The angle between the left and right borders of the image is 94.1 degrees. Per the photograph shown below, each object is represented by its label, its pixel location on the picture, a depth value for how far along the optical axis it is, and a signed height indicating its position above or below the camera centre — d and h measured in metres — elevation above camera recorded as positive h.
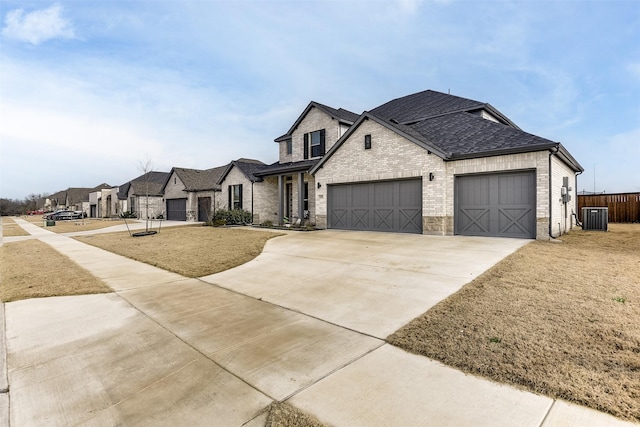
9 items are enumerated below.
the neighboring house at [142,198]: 37.62 +1.53
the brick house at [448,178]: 11.40 +1.29
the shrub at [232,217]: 22.00 -0.57
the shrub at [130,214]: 39.00 -0.52
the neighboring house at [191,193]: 29.02 +1.66
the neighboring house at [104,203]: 46.16 +1.17
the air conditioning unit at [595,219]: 14.69 -0.67
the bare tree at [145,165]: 20.75 +3.15
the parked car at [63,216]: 43.64 -0.75
